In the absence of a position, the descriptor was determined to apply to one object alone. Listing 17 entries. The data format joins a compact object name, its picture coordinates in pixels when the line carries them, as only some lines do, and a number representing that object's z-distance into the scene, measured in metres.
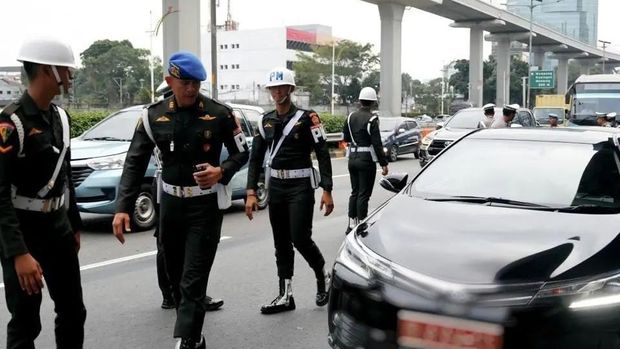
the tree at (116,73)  77.50
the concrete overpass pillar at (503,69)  66.00
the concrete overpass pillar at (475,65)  57.97
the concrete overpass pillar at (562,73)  87.81
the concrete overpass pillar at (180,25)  23.61
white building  103.81
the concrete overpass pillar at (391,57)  42.12
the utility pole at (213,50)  22.23
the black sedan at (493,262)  2.86
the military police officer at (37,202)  3.19
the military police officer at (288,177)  5.26
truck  31.57
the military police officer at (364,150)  8.27
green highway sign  59.78
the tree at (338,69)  74.44
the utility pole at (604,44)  84.12
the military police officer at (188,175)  4.06
